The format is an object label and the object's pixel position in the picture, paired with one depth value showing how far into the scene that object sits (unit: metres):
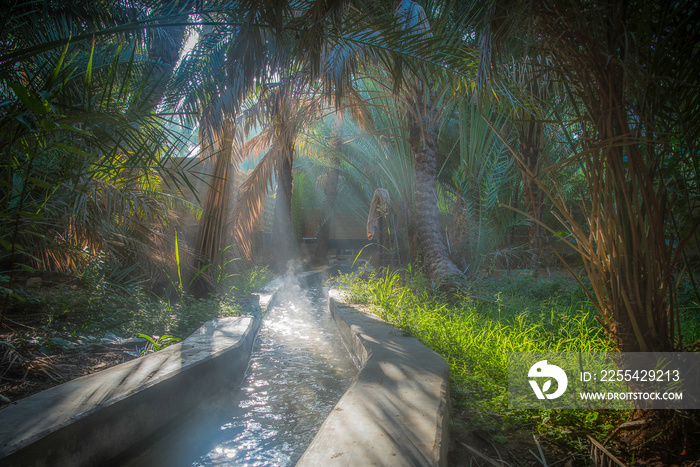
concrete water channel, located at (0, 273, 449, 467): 1.63
